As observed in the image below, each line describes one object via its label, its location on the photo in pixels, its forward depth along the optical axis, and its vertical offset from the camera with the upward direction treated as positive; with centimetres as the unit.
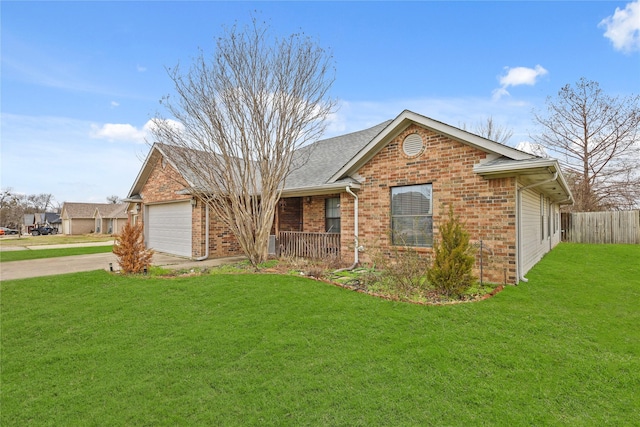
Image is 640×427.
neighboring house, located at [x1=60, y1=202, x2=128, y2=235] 4247 +21
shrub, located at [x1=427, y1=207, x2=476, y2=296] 587 -84
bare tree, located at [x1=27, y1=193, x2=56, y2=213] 7636 +435
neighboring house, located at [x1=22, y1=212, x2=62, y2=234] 5734 -47
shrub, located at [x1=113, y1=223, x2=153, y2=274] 856 -93
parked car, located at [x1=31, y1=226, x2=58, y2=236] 4409 -180
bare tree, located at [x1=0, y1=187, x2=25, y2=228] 5623 +141
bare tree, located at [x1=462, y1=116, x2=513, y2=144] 2528 +729
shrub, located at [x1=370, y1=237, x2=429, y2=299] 620 -121
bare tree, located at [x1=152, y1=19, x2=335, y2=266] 910 +323
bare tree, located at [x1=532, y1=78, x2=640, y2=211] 1998 +523
